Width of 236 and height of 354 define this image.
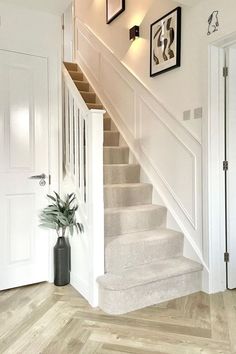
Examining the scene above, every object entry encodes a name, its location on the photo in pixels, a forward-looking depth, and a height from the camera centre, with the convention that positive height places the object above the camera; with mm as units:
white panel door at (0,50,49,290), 2625 +50
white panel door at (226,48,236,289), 2578 +45
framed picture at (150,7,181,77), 2889 +1280
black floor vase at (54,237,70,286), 2688 -822
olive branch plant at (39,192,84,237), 2645 -397
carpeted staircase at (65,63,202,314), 2252 -711
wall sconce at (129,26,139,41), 3568 +1638
